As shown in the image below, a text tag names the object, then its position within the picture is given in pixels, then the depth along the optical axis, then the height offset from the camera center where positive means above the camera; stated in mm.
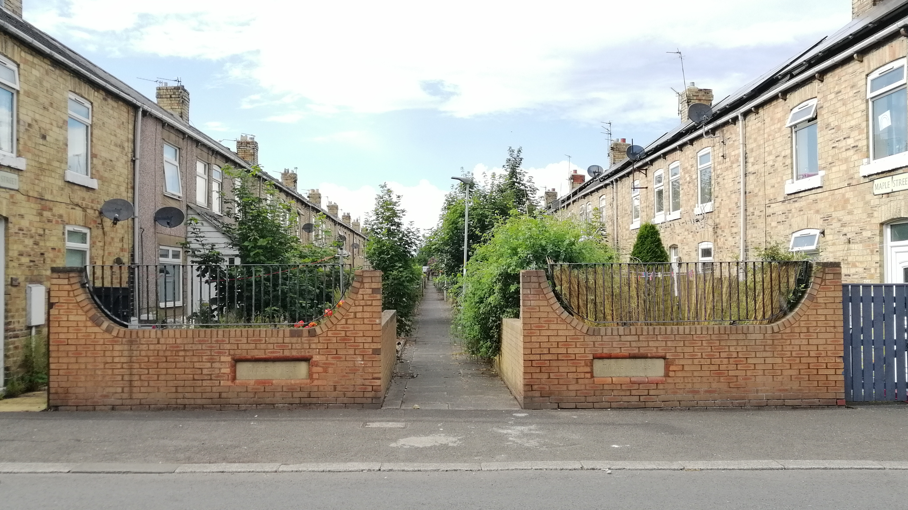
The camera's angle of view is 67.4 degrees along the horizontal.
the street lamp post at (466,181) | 19102 +2613
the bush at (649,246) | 18234 +612
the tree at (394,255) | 17078 +357
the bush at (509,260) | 10578 +137
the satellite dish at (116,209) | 12062 +1073
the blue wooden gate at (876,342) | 8656 -940
